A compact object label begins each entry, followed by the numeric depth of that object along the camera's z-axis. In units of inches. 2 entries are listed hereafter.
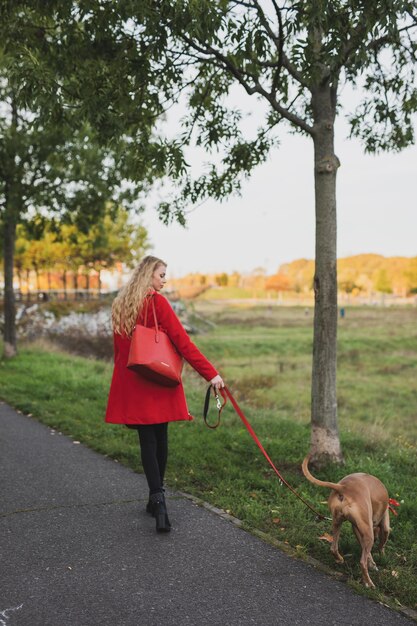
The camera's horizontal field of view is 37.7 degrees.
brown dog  145.4
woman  181.6
